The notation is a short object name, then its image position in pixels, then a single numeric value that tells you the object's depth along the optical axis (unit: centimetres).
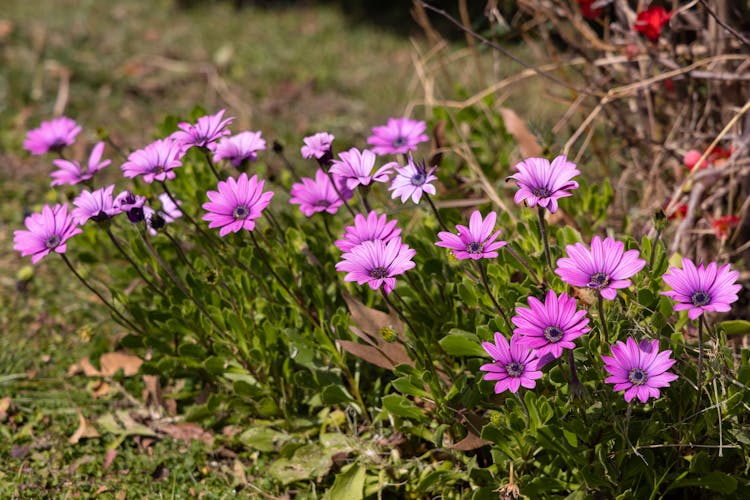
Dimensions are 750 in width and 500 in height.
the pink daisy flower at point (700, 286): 188
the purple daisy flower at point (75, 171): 208
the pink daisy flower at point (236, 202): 196
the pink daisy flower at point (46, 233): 199
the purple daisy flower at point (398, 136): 209
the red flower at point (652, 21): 211
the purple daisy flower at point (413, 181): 195
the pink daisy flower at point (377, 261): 192
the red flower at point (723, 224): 216
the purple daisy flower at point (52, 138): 215
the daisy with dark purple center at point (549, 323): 187
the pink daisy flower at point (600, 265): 188
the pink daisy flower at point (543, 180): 191
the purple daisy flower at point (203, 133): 201
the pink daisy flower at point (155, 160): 202
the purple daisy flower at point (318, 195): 205
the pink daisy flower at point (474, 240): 191
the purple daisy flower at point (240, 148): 205
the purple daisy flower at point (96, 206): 199
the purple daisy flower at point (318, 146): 201
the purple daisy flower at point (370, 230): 197
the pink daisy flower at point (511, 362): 190
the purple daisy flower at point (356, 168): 198
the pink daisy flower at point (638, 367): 187
